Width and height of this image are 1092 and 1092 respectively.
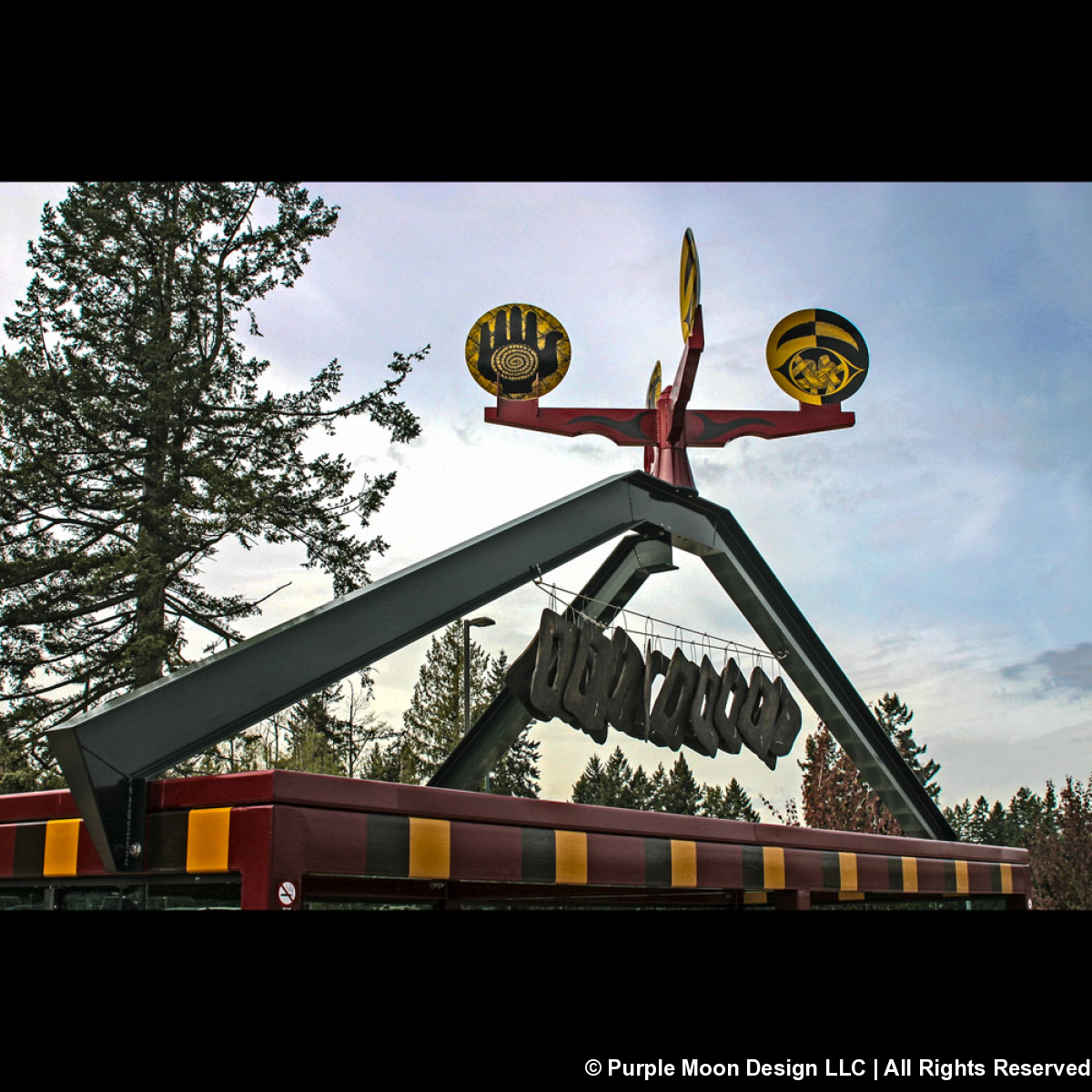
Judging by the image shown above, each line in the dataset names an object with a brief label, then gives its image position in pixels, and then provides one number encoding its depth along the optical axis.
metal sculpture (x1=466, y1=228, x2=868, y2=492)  12.68
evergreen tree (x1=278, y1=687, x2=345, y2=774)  26.05
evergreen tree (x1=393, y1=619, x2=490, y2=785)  45.25
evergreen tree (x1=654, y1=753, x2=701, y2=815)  93.75
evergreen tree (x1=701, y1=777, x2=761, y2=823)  78.75
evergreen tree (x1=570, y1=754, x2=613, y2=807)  94.94
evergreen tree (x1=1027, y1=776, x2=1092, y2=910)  31.31
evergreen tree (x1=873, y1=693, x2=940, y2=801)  82.88
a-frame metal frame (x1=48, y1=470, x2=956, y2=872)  5.32
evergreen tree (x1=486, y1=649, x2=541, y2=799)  55.57
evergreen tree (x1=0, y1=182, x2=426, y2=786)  24.80
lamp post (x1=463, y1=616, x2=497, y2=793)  26.80
